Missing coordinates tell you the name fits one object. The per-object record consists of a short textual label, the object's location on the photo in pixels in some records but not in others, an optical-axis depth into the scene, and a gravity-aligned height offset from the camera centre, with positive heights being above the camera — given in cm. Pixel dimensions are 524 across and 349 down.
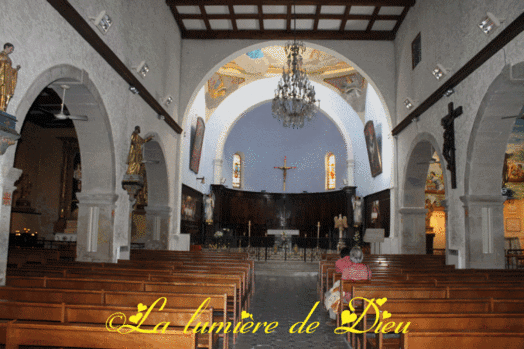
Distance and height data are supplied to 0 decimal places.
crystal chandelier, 1301 +390
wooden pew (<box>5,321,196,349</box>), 323 -85
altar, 2164 -35
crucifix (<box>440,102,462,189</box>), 1001 +206
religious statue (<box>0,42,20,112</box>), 539 +182
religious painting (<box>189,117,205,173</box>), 1881 +348
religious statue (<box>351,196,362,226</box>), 2044 +76
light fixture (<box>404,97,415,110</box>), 1290 +378
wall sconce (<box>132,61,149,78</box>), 1050 +385
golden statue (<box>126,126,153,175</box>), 1000 +161
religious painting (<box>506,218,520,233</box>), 1850 +26
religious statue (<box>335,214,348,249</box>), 2125 +19
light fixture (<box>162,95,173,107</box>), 1329 +382
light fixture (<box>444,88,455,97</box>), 1011 +322
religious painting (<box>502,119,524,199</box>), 1725 +254
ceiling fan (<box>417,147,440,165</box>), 1253 +199
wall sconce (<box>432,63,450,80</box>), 1033 +383
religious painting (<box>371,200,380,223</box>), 1790 +77
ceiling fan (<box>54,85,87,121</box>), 809 +200
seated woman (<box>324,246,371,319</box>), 623 -65
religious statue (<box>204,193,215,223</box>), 2091 +88
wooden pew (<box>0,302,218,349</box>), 367 -78
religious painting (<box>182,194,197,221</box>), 1773 +74
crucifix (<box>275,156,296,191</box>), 2570 +346
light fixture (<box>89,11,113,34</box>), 820 +391
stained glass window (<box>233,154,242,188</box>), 2562 +325
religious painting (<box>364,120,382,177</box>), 1797 +332
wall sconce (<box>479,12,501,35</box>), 780 +383
